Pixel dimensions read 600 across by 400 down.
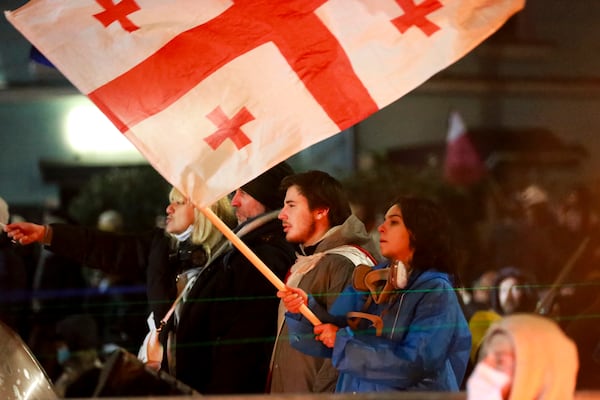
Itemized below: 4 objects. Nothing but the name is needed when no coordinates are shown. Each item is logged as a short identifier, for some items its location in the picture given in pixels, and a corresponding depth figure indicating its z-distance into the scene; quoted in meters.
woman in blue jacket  8.05
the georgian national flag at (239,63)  7.90
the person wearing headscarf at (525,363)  5.98
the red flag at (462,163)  18.02
